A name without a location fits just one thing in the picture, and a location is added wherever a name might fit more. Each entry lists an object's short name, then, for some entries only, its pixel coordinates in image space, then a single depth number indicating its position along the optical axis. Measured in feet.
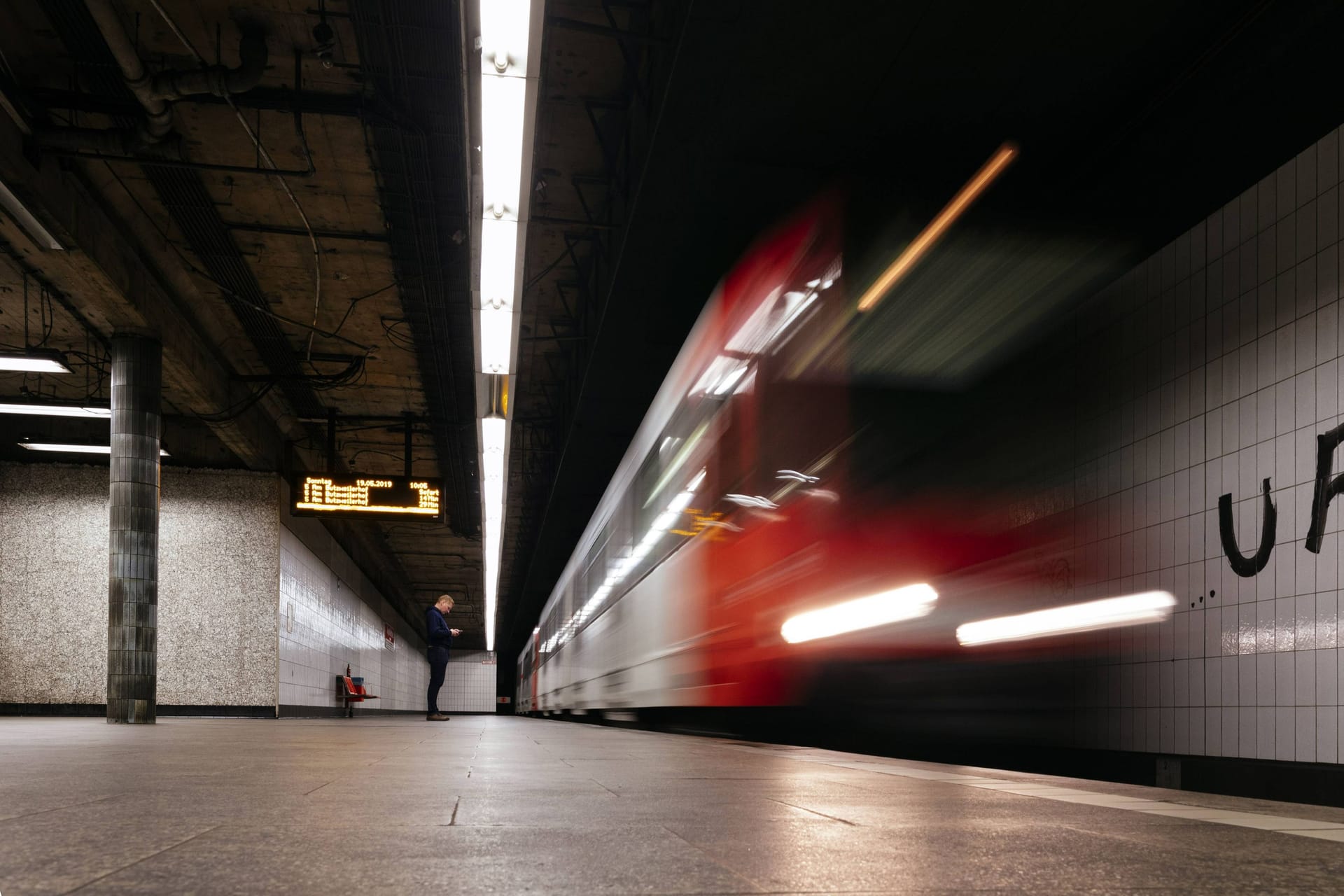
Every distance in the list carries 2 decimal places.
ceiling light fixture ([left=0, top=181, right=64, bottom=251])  27.81
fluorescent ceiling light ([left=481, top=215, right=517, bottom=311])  27.45
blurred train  17.56
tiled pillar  39.32
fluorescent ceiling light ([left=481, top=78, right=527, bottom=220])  21.50
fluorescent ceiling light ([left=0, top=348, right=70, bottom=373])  33.88
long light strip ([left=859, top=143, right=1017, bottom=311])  17.24
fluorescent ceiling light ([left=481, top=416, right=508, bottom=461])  46.09
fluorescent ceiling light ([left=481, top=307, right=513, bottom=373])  33.86
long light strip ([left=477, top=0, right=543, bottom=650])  19.85
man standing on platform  48.98
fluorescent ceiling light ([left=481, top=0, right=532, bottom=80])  19.19
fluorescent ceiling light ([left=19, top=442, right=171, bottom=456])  44.11
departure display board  48.06
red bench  81.10
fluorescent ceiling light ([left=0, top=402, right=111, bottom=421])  39.88
